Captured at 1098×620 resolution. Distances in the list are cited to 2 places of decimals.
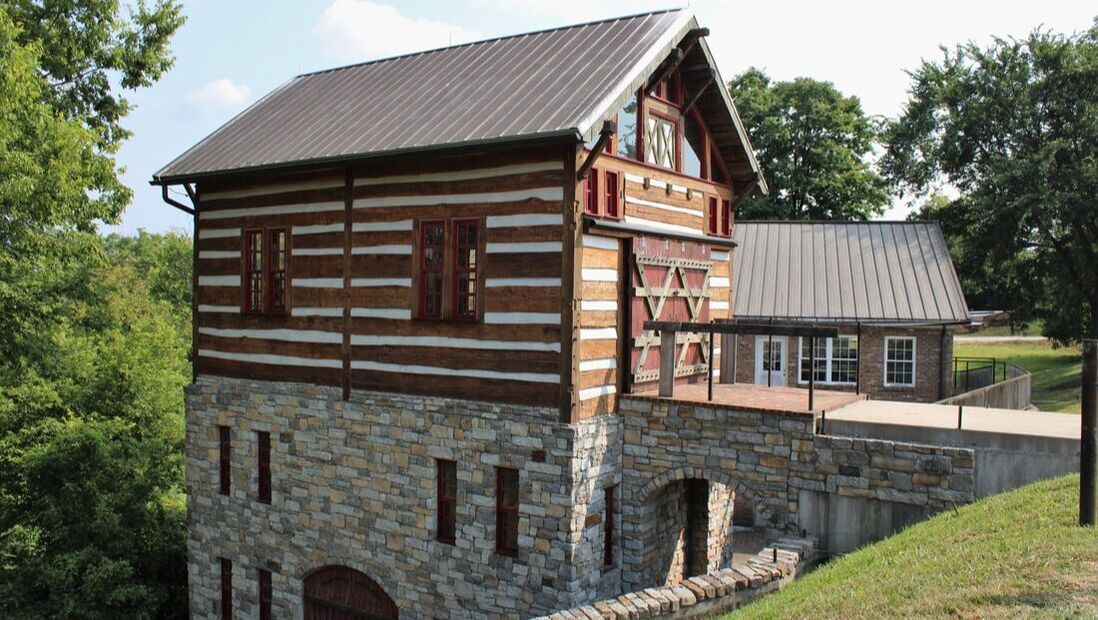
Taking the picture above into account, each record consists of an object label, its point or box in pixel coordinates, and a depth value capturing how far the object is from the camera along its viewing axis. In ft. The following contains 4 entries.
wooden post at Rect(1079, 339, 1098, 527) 29.94
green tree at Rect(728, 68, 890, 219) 137.39
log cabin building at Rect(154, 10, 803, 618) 43.39
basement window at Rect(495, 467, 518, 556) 45.06
